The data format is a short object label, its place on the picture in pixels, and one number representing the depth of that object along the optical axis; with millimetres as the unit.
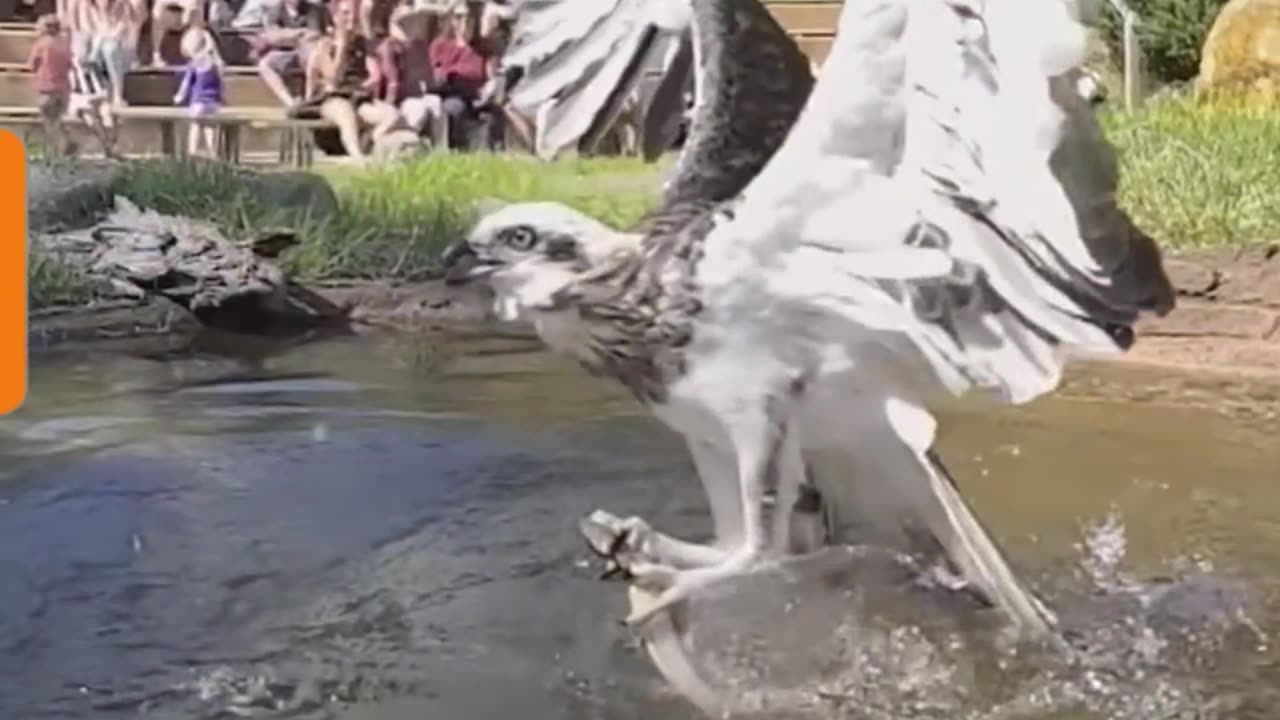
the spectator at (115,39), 12805
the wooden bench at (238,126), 12289
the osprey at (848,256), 3223
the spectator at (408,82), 11430
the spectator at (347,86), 12086
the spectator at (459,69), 11117
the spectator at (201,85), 12680
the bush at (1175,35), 15648
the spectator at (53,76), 12922
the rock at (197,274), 8195
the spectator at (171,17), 13266
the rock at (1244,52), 13477
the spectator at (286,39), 13114
